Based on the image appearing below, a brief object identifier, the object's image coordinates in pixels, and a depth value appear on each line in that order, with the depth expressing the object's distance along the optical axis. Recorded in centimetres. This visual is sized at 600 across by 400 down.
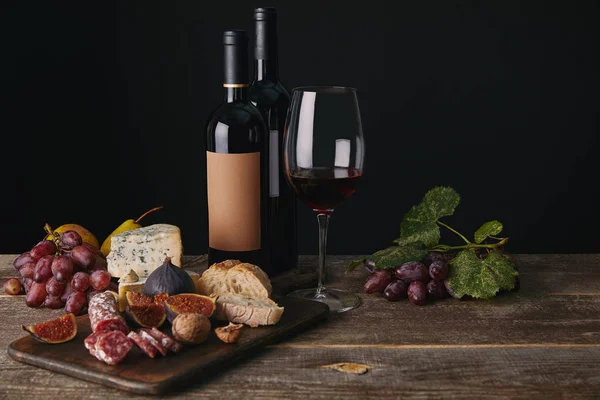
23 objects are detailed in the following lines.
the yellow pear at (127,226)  191
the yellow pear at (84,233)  193
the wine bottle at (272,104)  166
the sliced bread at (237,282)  143
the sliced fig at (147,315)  130
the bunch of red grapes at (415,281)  154
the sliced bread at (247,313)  133
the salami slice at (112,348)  114
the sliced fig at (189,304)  129
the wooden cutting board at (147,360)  110
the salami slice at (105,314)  124
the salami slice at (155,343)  117
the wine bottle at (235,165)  156
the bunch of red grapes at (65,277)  151
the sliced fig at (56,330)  123
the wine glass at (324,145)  142
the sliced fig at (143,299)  134
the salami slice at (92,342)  118
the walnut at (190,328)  121
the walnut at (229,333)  123
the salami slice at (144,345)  117
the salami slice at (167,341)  118
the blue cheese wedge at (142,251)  156
